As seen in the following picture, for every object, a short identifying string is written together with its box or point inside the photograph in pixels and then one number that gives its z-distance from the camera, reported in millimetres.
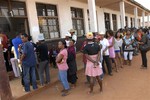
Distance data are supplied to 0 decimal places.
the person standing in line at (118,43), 4564
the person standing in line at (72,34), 4339
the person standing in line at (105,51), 3801
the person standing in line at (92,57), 2880
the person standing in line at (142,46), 4298
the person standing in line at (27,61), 2962
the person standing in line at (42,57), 3216
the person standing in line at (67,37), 3830
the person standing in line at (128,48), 4755
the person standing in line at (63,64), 2989
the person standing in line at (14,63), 3770
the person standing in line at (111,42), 4127
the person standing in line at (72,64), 3276
